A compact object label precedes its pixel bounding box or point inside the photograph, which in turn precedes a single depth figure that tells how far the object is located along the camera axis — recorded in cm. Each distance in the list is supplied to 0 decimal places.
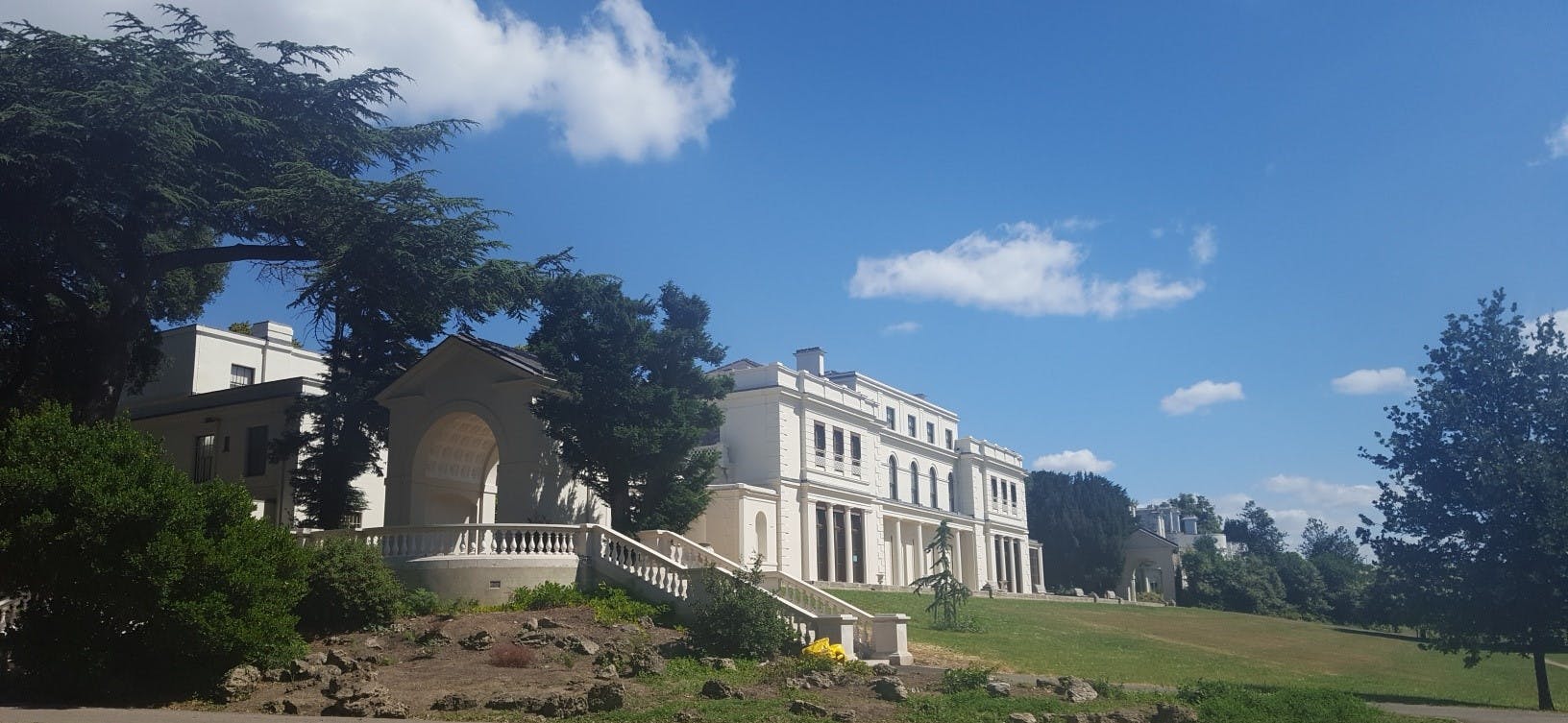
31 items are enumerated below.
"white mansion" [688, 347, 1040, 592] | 4772
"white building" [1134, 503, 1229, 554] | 11062
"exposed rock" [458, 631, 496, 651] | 1941
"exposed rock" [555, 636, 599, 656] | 1909
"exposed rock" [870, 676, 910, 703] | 1566
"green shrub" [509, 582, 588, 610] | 2342
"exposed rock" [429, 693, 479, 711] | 1485
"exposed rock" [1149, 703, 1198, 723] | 1402
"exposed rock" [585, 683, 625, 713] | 1468
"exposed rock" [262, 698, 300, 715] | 1482
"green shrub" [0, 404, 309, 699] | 1563
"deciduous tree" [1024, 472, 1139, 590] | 8219
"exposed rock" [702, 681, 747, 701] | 1566
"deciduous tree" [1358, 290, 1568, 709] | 2180
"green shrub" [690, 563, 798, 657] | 2005
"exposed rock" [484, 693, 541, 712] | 1464
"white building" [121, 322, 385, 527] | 4138
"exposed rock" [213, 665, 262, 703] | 1605
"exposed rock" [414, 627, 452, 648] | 1989
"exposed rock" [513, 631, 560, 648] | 1956
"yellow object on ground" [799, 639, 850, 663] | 2033
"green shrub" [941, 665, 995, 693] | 1656
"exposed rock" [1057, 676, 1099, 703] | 1602
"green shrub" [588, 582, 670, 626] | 2246
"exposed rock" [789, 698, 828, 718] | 1437
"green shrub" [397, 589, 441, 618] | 2256
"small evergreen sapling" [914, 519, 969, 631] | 3103
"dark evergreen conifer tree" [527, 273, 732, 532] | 2853
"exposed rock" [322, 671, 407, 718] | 1448
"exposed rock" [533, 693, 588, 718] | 1435
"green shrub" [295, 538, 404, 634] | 2072
